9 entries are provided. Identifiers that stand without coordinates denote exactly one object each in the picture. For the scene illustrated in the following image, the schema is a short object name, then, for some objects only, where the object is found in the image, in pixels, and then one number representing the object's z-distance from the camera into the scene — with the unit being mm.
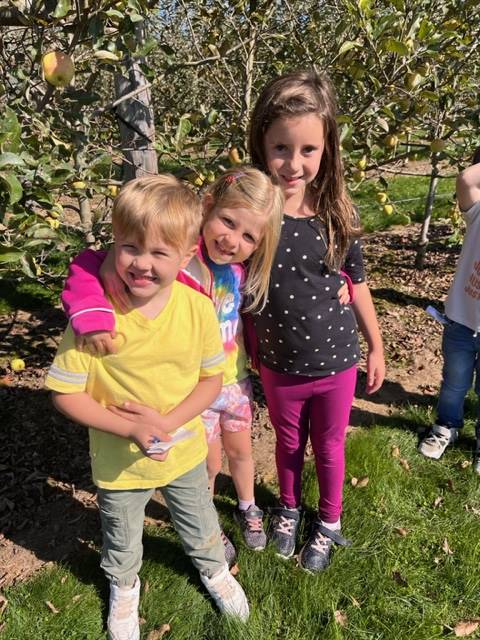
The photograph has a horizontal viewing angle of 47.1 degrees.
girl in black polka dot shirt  1675
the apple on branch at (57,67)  1764
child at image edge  2547
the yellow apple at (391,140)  2738
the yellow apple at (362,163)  2707
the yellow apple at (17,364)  3160
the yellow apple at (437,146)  2739
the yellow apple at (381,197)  3437
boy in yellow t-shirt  1406
